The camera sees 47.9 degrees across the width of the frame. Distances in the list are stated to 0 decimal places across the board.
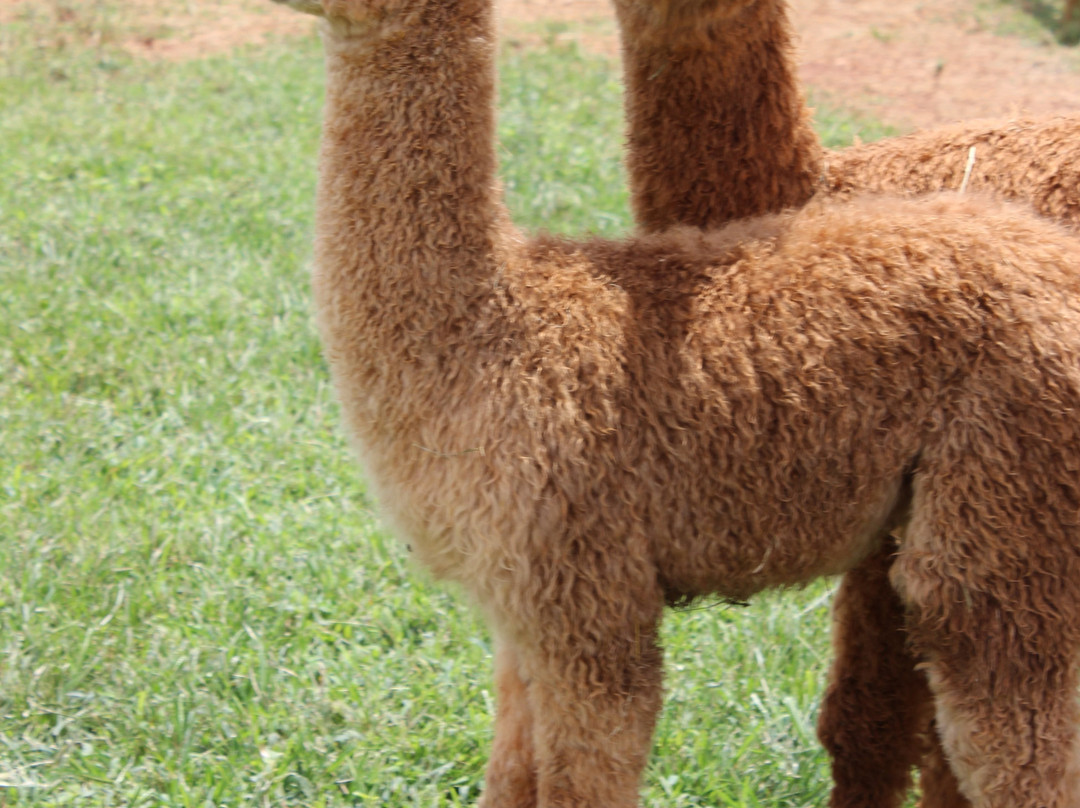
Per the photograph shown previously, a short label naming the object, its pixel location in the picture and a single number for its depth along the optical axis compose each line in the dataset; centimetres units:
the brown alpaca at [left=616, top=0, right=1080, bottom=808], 253
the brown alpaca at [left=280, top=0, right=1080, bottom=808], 209
